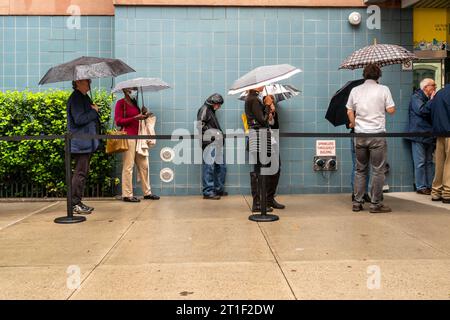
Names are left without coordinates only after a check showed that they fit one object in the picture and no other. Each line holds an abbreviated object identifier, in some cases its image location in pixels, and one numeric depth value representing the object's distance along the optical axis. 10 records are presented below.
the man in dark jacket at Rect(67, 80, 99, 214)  6.57
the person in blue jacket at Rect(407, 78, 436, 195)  8.13
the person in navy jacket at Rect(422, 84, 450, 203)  7.29
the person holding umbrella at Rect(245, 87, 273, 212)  6.23
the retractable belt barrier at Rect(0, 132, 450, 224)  6.06
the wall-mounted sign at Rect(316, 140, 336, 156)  8.59
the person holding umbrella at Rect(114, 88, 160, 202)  7.70
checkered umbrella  6.50
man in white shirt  6.50
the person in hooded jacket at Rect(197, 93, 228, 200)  8.04
